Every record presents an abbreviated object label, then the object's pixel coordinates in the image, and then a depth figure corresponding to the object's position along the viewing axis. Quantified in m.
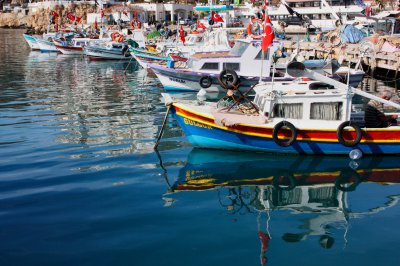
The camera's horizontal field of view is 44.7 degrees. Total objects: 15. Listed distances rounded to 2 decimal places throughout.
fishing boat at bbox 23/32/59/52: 66.50
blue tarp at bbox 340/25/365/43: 46.94
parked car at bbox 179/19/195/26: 93.32
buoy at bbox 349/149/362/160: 16.41
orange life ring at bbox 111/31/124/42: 59.11
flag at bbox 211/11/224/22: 45.00
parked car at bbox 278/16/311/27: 80.06
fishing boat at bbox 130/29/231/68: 36.69
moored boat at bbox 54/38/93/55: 61.56
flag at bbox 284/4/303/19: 74.34
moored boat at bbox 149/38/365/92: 28.38
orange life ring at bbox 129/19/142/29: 81.24
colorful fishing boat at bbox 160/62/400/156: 16.16
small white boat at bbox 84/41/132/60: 55.22
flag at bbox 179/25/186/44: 46.40
